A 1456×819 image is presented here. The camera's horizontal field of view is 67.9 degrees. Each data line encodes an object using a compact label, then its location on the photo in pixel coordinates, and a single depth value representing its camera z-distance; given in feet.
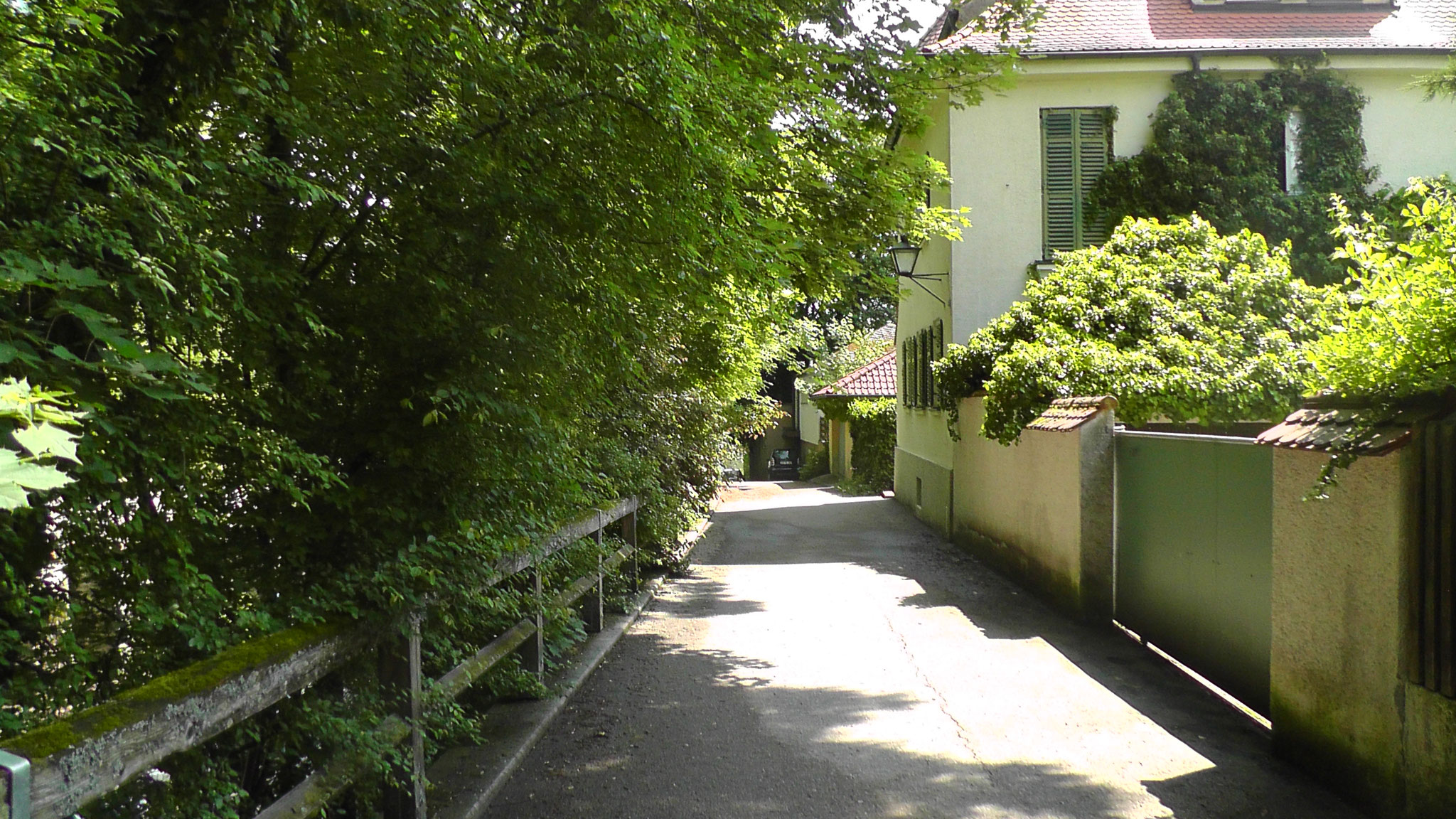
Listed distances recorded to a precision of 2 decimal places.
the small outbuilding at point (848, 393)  119.65
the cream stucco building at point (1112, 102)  55.11
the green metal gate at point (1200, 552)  22.00
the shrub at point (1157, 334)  35.12
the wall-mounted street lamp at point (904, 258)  54.08
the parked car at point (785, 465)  168.86
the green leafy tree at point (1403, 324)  14.34
